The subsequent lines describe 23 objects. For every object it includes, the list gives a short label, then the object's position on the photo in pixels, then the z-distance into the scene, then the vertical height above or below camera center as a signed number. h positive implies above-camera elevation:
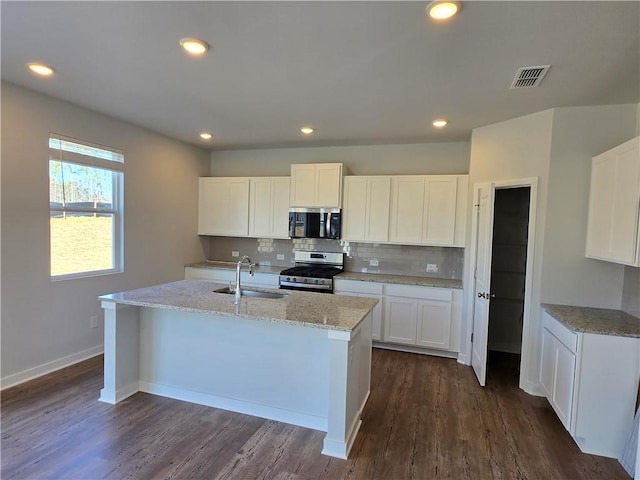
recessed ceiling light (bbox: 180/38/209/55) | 2.15 +1.11
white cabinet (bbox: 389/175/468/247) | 4.30 +0.27
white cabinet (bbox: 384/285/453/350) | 4.18 -1.04
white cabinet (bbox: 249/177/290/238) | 5.09 +0.26
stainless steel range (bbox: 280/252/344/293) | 4.51 -0.62
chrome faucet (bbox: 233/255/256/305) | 2.88 -0.54
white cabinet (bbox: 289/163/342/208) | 4.69 +0.56
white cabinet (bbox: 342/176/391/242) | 4.59 +0.26
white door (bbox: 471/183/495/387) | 3.43 -0.43
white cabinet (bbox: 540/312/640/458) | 2.41 -1.07
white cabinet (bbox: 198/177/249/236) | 5.30 +0.26
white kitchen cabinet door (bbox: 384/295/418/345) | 4.29 -1.11
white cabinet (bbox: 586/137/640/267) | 2.43 +0.24
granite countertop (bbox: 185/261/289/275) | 5.04 -0.65
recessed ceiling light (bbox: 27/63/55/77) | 2.60 +1.12
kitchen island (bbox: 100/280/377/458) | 2.38 -1.05
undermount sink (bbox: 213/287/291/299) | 3.18 -0.64
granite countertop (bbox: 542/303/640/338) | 2.45 -0.64
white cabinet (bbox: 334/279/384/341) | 4.40 -0.80
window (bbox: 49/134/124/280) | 3.44 +0.10
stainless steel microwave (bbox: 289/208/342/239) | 4.76 +0.05
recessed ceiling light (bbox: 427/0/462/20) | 1.71 +1.12
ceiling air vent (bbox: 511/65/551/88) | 2.39 +1.13
